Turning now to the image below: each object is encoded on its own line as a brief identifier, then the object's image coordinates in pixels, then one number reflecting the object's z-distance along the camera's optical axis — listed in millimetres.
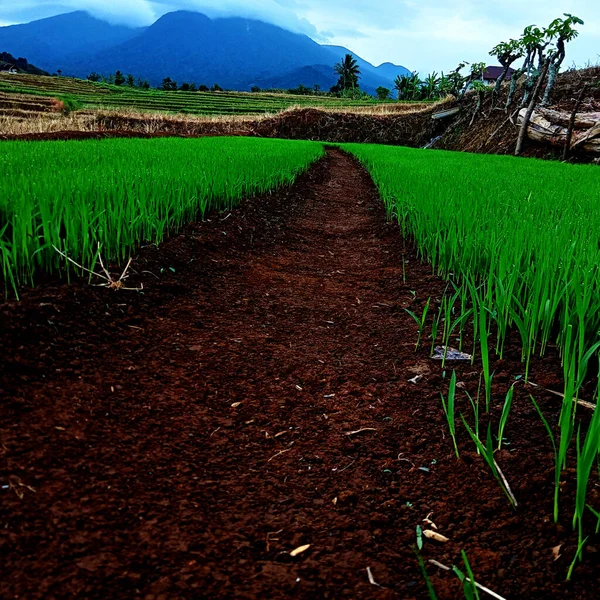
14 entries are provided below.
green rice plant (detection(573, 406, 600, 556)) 868
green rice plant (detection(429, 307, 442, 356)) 1851
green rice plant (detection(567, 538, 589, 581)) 838
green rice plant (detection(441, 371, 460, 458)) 1198
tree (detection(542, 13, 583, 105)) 14110
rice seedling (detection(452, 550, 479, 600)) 707
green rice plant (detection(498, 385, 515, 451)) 1165
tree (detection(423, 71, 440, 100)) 47438
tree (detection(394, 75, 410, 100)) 60031
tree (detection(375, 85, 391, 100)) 58812
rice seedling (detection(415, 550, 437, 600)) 712
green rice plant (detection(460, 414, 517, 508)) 1068
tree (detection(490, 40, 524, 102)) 20172
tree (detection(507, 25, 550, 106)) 15705
